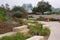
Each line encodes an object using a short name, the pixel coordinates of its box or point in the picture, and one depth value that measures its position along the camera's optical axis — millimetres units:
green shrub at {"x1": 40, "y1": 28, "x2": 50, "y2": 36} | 5166
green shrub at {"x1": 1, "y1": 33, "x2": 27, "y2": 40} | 3493
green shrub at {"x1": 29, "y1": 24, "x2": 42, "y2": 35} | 4940
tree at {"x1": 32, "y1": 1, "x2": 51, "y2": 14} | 20448
